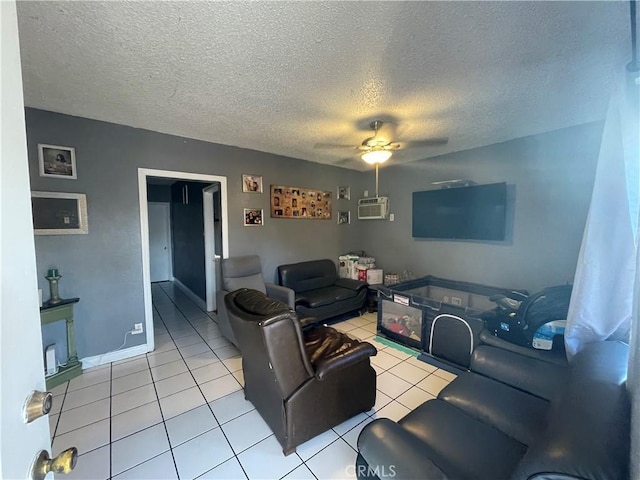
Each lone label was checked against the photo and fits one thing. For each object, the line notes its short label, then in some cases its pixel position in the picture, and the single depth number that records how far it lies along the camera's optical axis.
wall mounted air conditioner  4.51
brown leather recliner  1.43
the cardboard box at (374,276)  4.30
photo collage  3.94
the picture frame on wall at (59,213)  2.33
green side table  2.26
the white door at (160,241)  6.46
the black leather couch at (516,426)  0.69
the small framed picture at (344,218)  4.77
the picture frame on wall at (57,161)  2.35
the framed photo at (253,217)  3.66
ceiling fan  2.61
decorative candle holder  2.34
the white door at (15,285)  0.48
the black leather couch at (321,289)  3.45
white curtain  1.24
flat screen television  3.16
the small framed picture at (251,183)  3.61
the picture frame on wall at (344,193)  4.76
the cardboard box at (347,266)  4.58
